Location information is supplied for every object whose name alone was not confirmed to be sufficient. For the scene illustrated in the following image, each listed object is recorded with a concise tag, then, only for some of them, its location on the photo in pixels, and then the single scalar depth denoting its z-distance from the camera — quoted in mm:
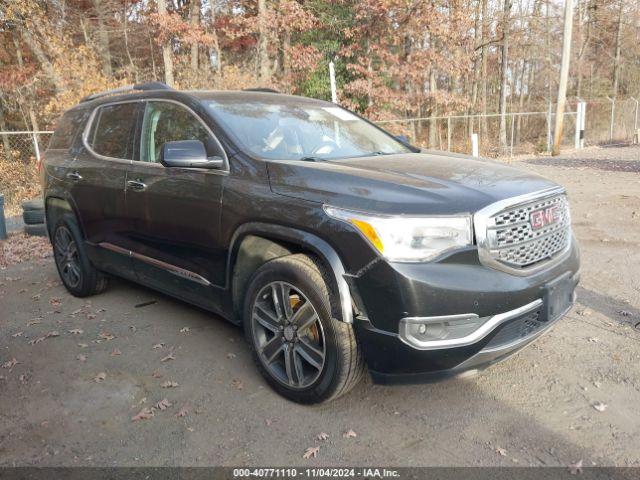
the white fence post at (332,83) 12161
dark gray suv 2672
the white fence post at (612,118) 25509
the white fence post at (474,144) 16347
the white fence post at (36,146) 12555
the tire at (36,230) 8469
